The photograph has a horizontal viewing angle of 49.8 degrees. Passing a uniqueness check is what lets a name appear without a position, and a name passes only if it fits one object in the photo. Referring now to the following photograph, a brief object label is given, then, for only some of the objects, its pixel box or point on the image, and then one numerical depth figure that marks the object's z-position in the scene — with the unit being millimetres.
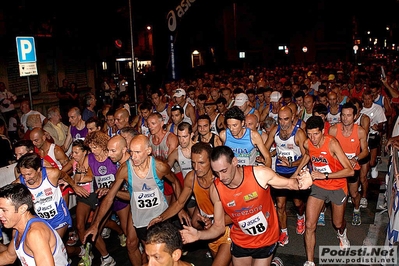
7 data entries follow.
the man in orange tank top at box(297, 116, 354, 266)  5652
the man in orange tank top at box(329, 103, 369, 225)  6635
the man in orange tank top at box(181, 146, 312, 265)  4184
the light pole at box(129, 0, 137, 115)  15165
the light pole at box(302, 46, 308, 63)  55994
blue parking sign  10113
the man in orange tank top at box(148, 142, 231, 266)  4871
